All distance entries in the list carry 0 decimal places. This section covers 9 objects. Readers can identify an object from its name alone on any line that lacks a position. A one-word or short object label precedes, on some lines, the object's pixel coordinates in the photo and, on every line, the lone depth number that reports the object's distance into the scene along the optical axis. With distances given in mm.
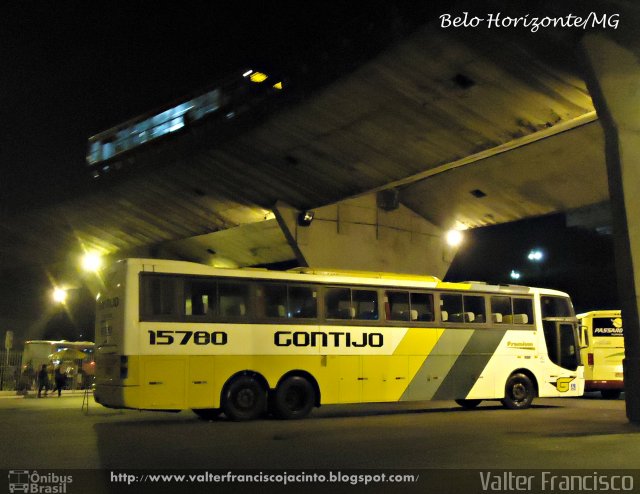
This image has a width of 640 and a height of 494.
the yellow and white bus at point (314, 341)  14875
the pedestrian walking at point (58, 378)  26891
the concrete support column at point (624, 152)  14562
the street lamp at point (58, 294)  37438
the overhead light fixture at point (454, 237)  32312
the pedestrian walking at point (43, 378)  26955
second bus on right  24188
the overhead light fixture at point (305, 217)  28734
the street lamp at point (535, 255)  69631
